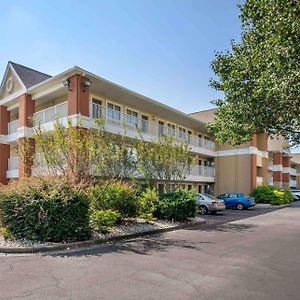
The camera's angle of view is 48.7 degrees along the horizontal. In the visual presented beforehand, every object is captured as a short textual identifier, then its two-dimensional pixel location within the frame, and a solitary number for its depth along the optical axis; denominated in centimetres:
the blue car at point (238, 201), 2748
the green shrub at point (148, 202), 1493
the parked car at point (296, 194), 4801
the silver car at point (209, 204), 2176
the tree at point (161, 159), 1658
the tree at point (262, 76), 1016
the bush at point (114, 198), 1324
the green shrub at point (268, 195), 3234
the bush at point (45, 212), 1009
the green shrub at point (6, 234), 1033
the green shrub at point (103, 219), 1167
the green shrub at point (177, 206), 1541
